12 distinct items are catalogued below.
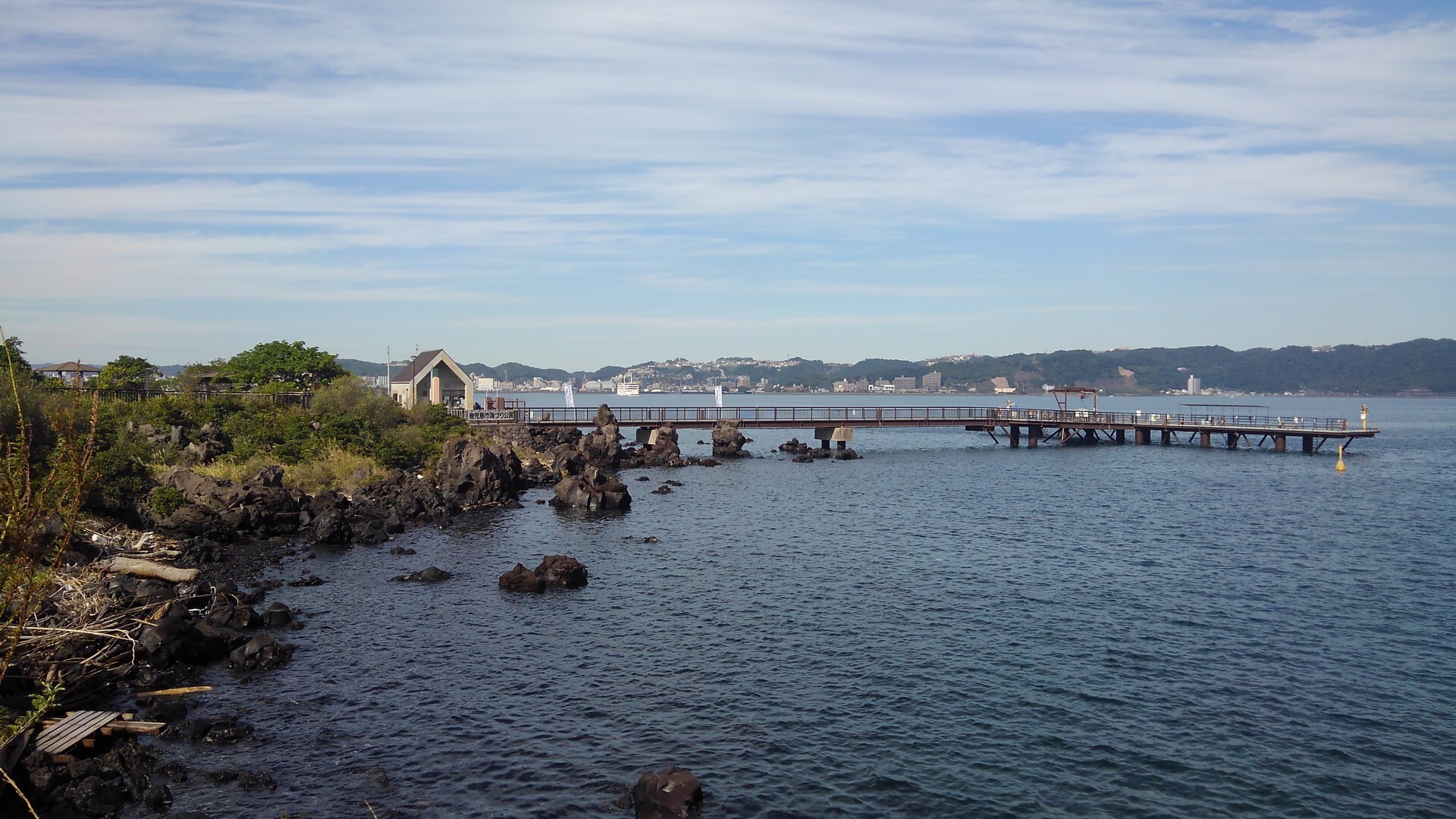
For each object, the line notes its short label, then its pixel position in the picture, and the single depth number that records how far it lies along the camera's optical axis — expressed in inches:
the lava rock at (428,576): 1421.0
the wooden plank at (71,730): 742.5
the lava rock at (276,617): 1155.3
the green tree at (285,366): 2977.4
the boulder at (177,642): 984.3
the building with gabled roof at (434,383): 3248.0
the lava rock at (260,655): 1015.6
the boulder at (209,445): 2150.6
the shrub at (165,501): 1665.8
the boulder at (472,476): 2193.7
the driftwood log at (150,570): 1226.6
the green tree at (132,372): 2746.1
